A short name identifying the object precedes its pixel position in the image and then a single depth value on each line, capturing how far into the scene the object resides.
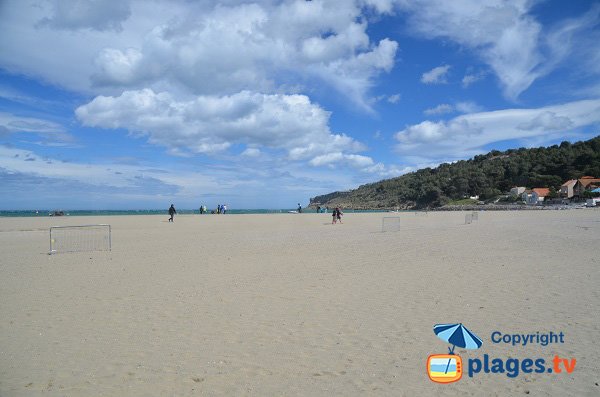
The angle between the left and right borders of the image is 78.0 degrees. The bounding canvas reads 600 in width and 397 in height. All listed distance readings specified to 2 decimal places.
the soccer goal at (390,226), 25.55
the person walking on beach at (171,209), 41.44
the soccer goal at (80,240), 17.69
